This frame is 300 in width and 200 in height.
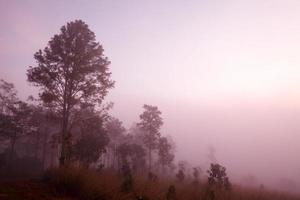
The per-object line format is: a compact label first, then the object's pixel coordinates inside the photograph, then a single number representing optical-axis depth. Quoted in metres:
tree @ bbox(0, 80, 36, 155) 39.69
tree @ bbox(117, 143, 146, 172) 38.25
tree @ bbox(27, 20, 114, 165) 24.55
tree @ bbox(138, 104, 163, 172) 43.66
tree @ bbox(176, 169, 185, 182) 22.93
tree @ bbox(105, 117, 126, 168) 53.38
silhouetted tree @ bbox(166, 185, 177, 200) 11.37
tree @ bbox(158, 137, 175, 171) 43.19
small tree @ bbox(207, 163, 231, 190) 18.95
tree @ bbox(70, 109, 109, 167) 27.08
